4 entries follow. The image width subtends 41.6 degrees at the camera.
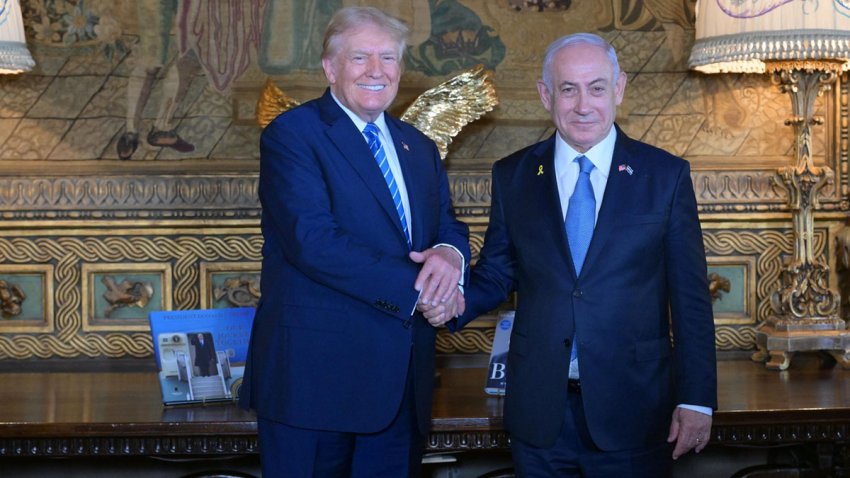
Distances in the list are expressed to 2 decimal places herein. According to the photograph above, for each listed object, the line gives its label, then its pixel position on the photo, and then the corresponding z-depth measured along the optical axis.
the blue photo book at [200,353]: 3.96
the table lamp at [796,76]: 4.14
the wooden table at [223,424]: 3.70
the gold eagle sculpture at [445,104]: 4.39
